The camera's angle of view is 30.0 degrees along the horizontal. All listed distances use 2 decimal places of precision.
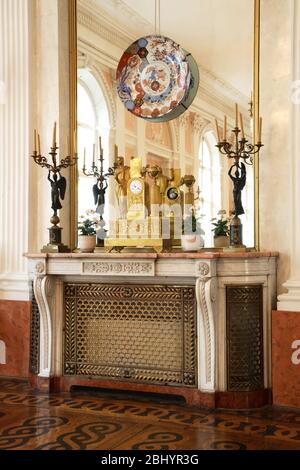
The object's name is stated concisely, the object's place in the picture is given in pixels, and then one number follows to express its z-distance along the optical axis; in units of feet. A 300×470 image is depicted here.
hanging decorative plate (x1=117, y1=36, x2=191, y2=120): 15.51
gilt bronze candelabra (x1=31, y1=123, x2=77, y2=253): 15.28
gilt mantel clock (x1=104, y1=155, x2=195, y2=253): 14.96
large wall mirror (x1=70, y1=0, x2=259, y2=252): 14.58
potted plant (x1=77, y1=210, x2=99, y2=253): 15.31
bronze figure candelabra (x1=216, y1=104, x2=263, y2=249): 13.79
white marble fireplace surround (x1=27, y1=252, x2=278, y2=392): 13.26
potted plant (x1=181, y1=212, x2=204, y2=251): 14.84
